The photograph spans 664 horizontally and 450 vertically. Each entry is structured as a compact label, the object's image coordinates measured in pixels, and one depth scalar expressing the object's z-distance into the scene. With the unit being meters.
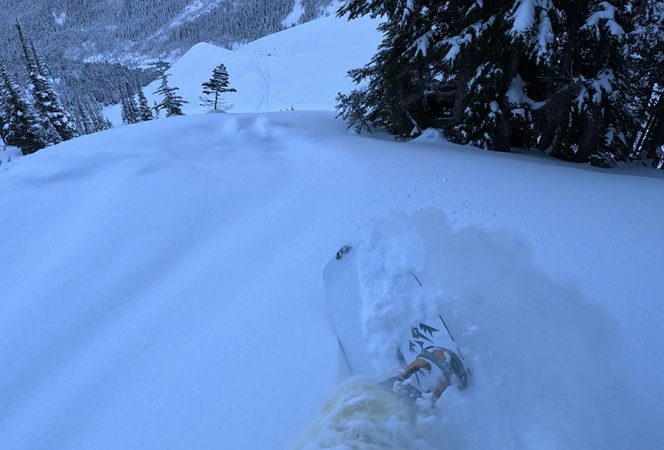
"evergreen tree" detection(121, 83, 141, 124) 44.02
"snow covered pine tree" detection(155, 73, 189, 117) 26.47
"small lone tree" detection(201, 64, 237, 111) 27.61
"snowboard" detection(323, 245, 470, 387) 2.49
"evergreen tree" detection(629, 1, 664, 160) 6.40
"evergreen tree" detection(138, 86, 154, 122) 32.19
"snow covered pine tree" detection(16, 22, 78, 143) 25.91
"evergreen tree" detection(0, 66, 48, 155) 25.27
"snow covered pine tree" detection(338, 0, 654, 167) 5.99
